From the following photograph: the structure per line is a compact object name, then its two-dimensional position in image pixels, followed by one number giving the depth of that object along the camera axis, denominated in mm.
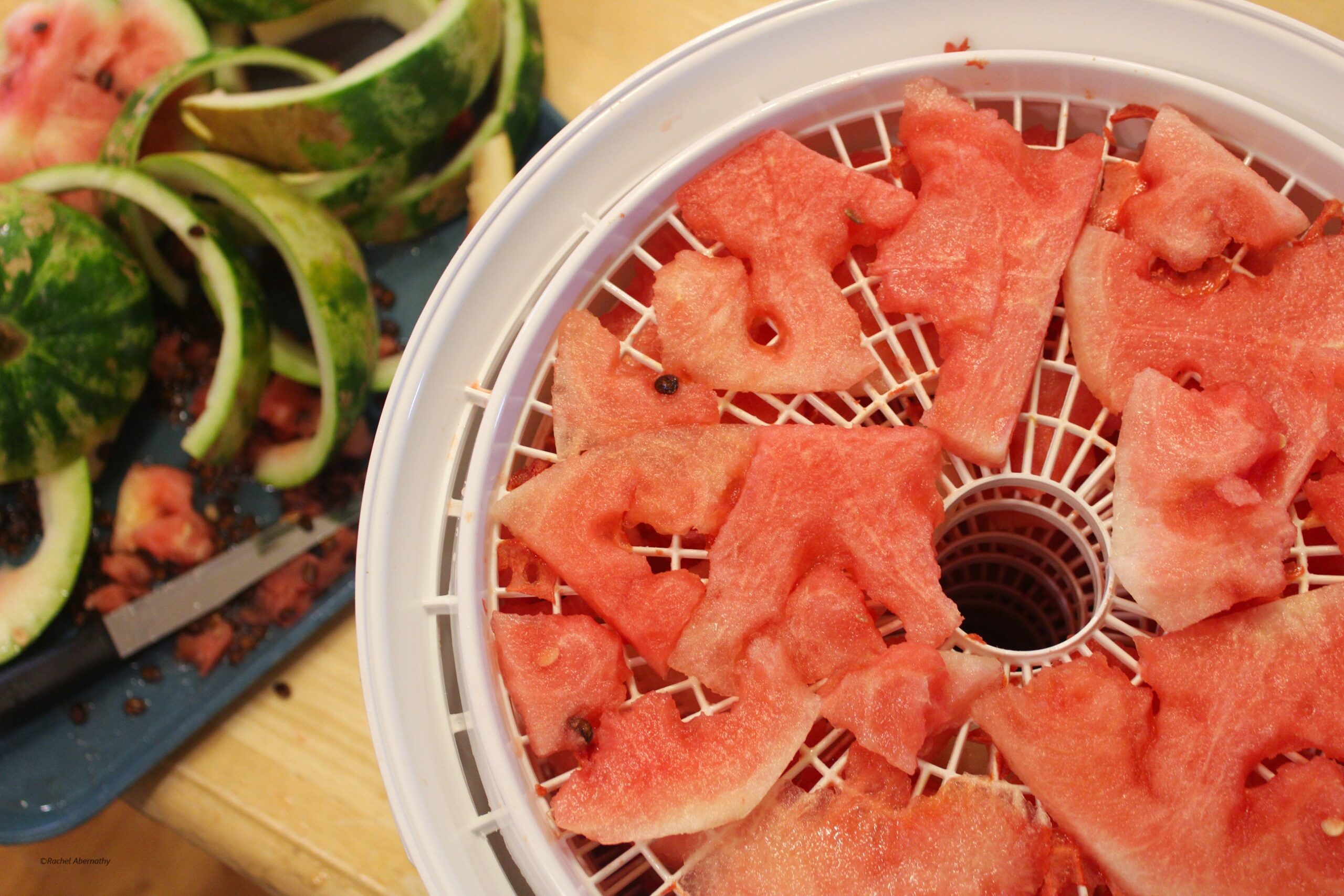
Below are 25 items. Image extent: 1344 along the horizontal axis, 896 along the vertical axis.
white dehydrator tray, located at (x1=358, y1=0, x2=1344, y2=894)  437
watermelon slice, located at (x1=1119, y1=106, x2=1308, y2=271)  430
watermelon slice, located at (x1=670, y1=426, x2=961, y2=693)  428
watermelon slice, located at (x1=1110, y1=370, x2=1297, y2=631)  417
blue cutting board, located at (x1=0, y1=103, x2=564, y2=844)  547
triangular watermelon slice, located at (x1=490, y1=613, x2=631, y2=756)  431
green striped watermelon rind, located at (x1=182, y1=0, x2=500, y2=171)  562
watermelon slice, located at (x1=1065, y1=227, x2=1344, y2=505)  425
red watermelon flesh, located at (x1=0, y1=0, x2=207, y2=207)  601
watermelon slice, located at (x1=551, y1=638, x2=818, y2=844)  419
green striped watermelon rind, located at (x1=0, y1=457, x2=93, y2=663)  561
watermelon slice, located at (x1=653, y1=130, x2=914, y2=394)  438
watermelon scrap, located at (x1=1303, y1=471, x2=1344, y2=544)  426
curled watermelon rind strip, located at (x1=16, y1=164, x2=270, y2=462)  550
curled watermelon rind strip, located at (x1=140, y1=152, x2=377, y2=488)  549
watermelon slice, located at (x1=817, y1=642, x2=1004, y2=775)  416
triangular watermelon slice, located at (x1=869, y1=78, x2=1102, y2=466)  436
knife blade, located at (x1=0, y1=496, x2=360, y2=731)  555
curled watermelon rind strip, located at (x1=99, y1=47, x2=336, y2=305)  571
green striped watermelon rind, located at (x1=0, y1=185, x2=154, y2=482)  541
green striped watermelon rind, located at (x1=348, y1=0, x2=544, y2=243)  581
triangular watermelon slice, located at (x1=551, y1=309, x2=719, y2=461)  444
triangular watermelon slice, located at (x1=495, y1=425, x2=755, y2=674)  432
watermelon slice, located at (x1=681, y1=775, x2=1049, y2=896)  420
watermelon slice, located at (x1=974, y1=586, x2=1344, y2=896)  412
